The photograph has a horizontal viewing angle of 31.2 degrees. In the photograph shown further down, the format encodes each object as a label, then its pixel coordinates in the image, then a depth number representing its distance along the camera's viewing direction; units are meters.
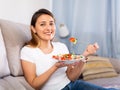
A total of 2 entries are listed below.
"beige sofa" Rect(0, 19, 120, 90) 1.32
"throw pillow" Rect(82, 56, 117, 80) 1.93
